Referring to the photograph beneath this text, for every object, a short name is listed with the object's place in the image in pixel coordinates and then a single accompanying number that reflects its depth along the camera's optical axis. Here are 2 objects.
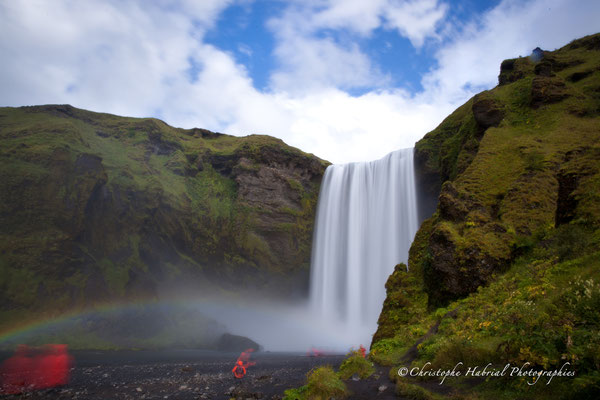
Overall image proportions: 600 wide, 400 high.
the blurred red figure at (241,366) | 19.46
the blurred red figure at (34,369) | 16.56
